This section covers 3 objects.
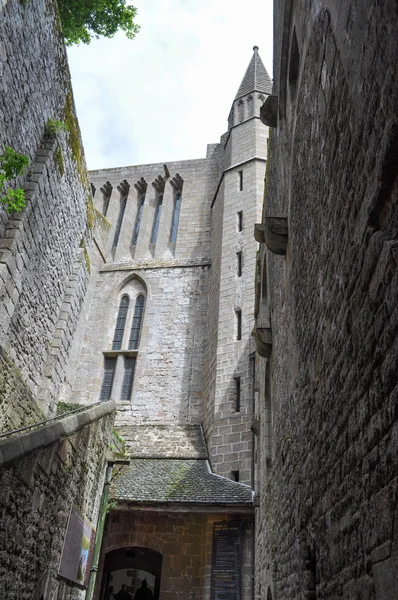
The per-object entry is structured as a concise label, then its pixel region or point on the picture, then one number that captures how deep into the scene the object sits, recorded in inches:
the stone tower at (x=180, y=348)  409.4
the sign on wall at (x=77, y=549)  284.5
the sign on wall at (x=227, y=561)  369.1
